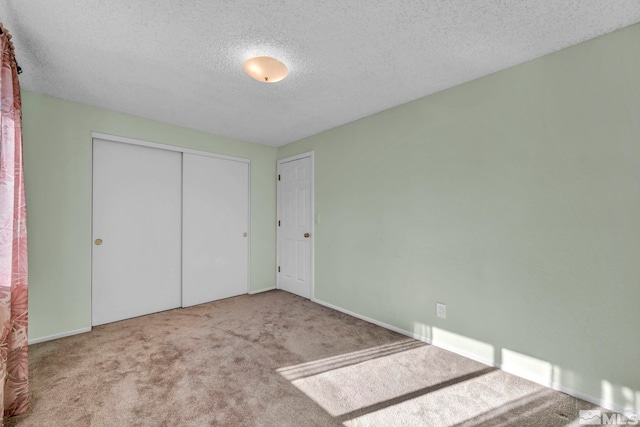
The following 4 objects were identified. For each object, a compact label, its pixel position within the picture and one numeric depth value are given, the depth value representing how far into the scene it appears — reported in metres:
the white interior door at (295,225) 3.89
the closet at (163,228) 3.00
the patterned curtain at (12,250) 1.49
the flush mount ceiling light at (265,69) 1.96
